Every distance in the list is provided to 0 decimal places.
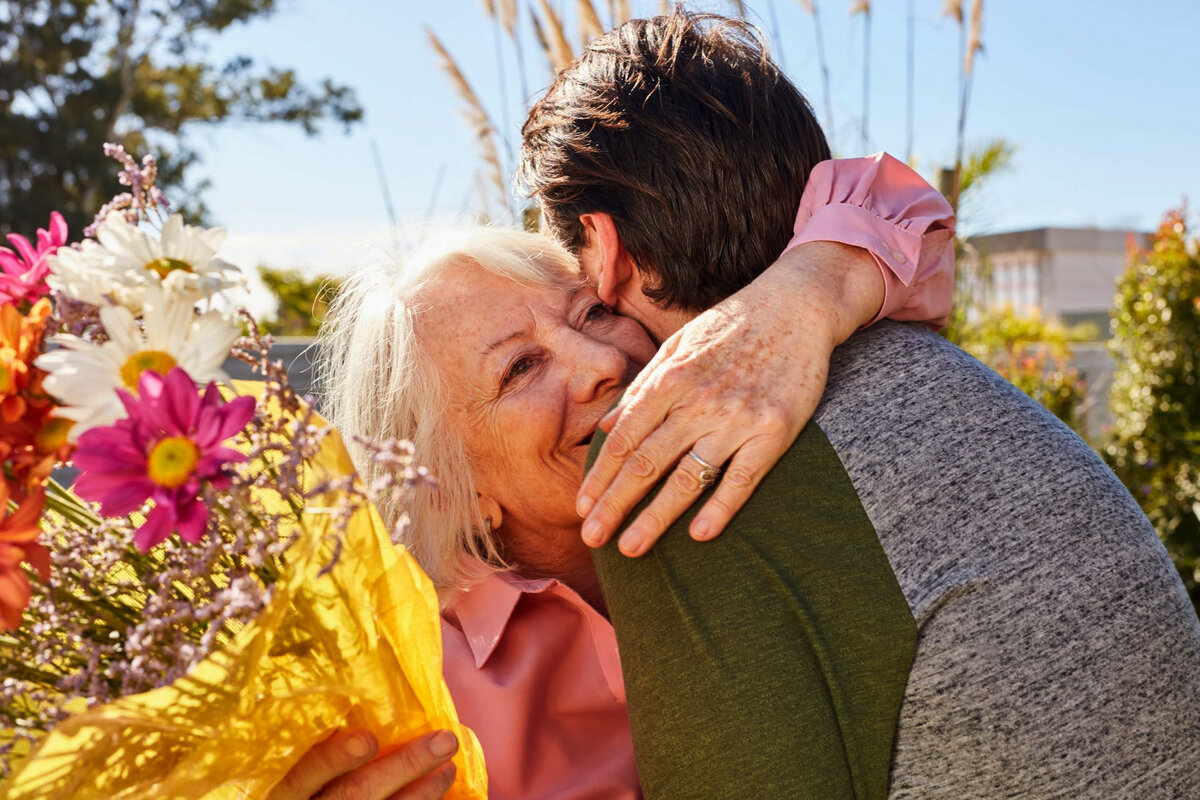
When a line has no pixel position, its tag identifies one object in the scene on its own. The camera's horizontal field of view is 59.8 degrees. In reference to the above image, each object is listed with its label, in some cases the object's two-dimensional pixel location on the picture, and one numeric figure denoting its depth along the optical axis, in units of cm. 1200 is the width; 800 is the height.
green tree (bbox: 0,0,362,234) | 1691
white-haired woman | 172
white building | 1803
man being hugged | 118
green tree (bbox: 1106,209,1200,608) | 474
